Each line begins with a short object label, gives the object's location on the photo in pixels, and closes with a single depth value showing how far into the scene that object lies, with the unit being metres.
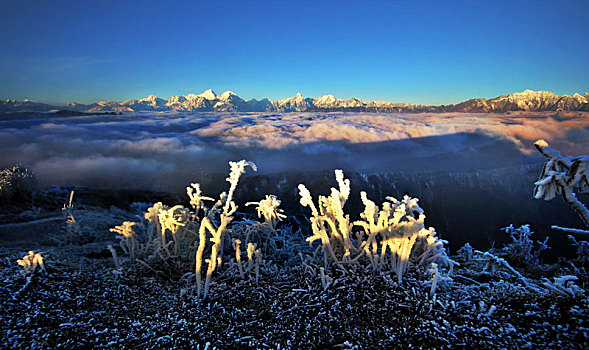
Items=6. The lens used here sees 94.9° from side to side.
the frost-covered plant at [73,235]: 5.48
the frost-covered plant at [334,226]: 3.26
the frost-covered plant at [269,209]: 4.36
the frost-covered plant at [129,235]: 3.75
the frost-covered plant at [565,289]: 2.26
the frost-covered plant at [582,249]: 4.60
